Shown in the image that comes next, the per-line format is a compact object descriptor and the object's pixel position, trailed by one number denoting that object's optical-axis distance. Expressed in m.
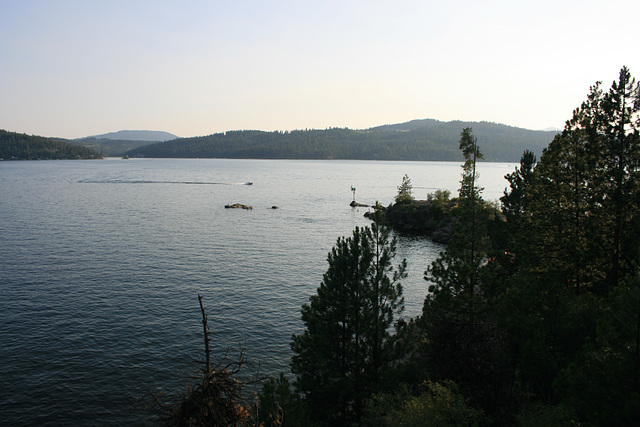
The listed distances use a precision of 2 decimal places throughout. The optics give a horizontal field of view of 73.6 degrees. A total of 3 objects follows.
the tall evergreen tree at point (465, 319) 24.00
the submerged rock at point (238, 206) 116.39
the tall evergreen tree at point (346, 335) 24.12
